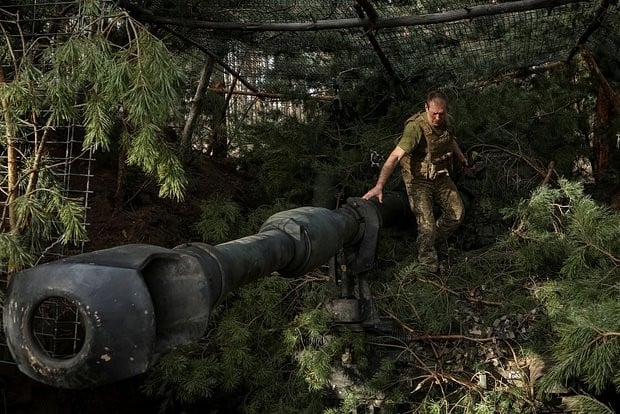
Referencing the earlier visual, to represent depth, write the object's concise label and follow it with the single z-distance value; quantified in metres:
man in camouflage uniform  4.64
